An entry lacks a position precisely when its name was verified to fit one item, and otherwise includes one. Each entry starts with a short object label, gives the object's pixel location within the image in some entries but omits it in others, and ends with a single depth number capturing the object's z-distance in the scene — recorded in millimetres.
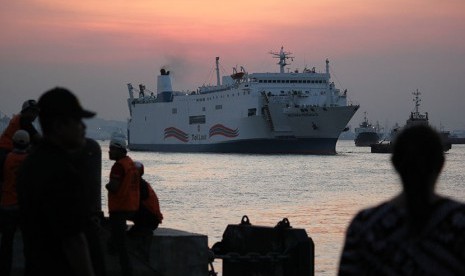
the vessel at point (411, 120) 164769
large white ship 119651
